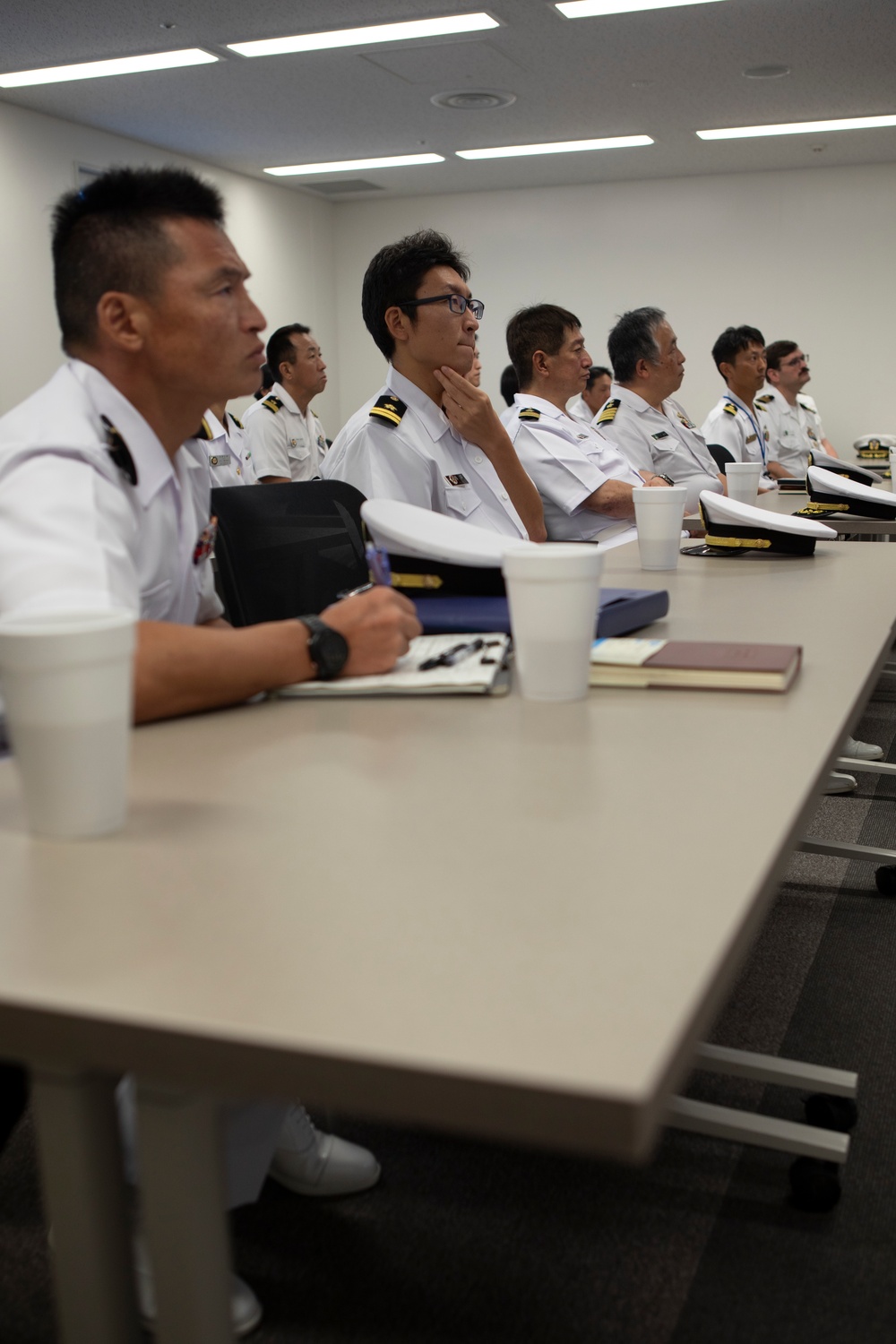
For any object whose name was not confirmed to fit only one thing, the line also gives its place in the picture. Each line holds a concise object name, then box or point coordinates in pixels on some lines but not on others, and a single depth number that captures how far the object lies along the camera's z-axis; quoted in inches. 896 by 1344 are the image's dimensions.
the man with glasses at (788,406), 285.7
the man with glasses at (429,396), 93.8
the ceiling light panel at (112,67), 236.7
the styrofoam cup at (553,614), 41.4
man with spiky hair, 41.8
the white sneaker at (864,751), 117.8
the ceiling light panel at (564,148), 318.7
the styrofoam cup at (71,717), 28.4
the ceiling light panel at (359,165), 337.1
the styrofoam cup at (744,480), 138.4
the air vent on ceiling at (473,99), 266.3
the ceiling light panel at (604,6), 207.9
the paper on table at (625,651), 46.3
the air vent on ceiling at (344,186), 369.7
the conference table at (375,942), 19.7
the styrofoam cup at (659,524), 77.9
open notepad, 44.0
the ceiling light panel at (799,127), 297.7
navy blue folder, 51.7
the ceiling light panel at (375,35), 218.4
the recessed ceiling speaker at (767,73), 249.8
